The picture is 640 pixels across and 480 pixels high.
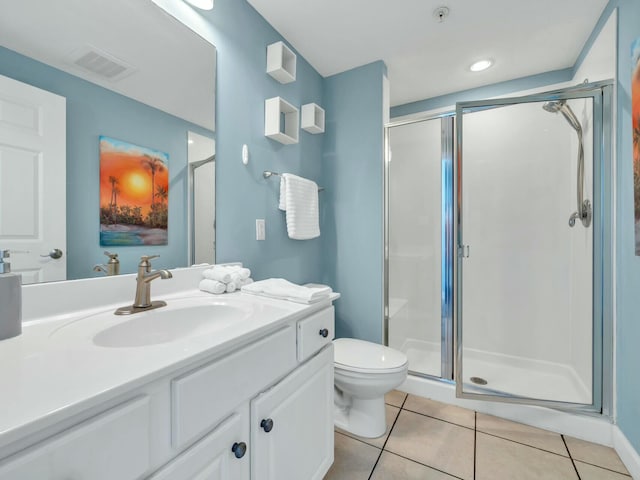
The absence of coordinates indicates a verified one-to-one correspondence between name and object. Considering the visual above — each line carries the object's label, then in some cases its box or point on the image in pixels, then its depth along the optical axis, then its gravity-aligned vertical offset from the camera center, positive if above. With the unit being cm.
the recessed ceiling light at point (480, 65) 206 +126
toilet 145 -72
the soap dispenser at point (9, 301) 66 -14
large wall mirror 81 +38
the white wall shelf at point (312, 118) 193 +82
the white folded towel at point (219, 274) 122 -15
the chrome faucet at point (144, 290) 96 -17
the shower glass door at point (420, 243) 205 -3
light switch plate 162 +6
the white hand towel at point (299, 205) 173 +21
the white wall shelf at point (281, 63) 165 +104
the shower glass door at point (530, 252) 167 -9
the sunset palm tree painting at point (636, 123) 123 +49
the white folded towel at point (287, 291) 106 -20
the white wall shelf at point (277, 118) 163 +71
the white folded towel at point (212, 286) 120 -20
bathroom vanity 43 -30
